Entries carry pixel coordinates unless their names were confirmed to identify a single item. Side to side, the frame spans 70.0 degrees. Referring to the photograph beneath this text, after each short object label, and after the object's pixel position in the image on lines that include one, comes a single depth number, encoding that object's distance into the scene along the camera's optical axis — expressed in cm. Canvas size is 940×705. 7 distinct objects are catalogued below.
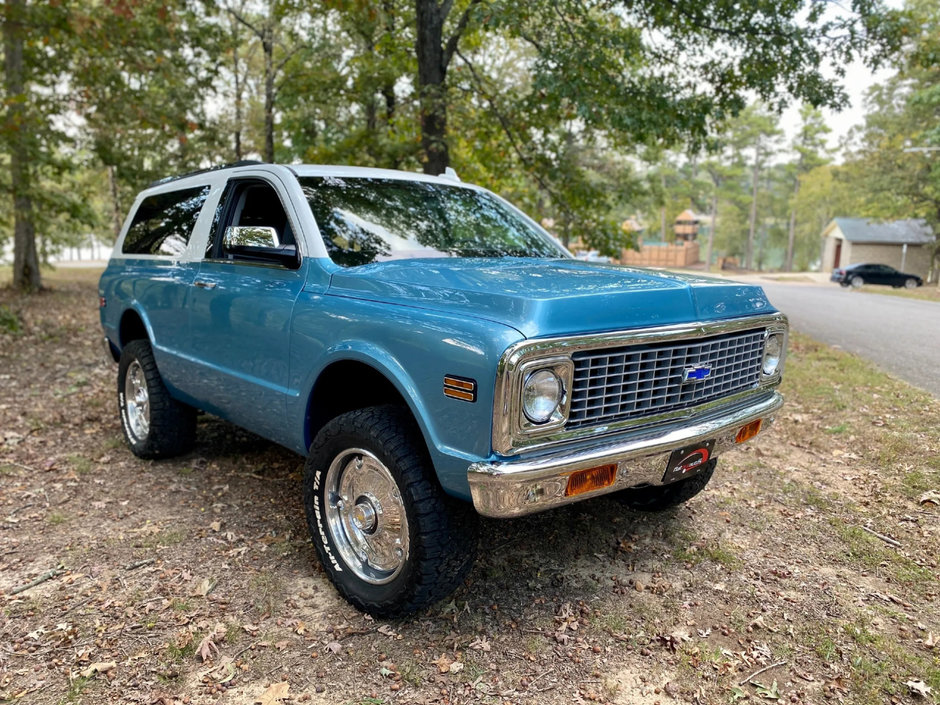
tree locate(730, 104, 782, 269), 5403
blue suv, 245
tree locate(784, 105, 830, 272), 5128
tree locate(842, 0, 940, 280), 2867
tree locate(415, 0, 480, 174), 933
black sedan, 3086
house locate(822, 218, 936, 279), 4071
